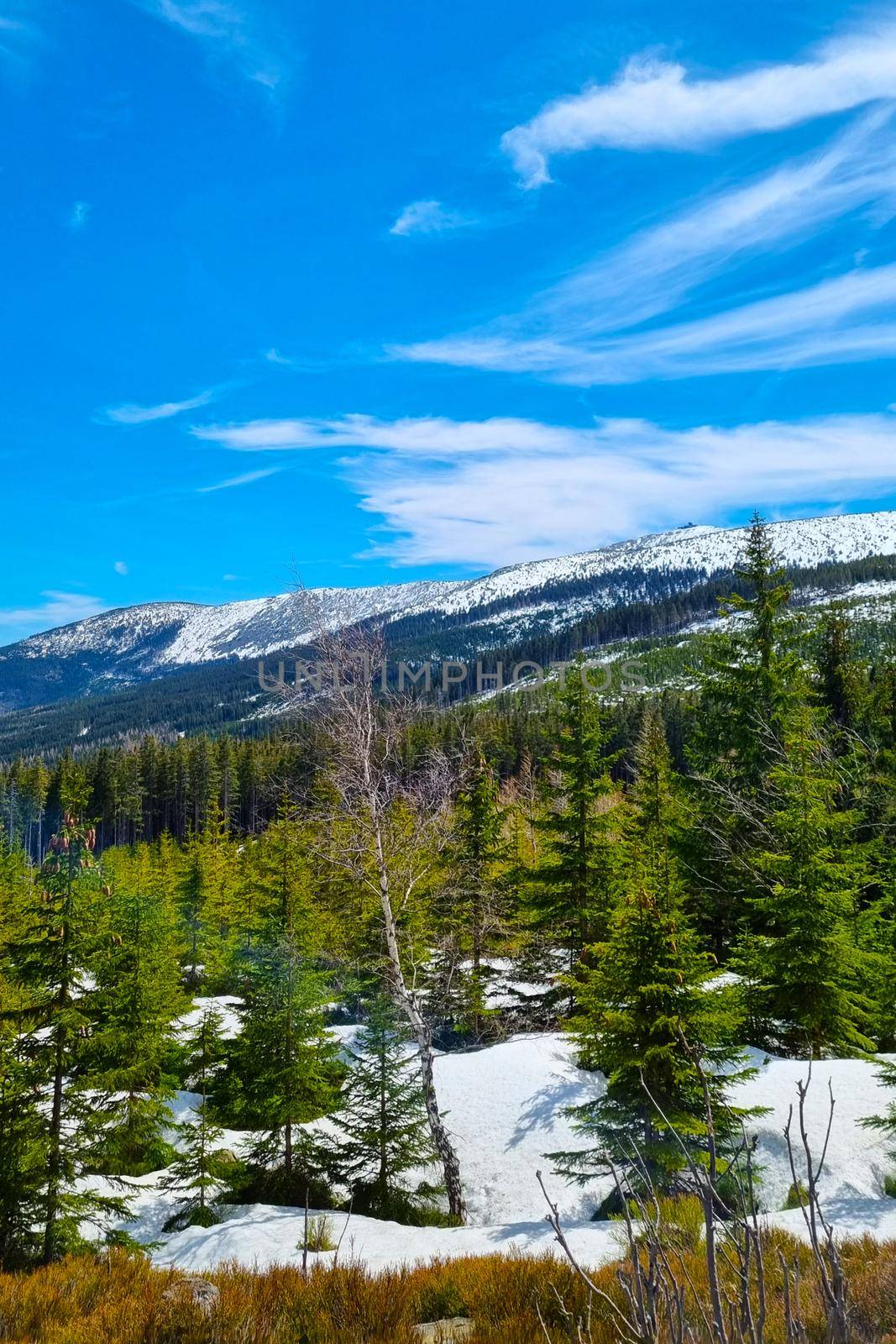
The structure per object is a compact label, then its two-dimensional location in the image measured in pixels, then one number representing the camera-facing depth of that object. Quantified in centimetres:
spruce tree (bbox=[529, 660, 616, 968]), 1828
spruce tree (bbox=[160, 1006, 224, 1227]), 1348
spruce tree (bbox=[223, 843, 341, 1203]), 1395
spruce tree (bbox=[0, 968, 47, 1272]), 1009
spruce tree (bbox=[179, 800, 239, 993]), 3700
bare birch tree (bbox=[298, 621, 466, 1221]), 1253
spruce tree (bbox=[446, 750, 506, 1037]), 2059
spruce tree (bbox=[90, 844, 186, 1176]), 1590
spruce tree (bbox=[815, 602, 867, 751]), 2931
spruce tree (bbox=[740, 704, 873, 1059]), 1205
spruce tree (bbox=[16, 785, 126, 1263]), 1067
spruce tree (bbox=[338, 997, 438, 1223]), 1349
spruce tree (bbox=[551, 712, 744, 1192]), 970
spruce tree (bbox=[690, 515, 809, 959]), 1661
